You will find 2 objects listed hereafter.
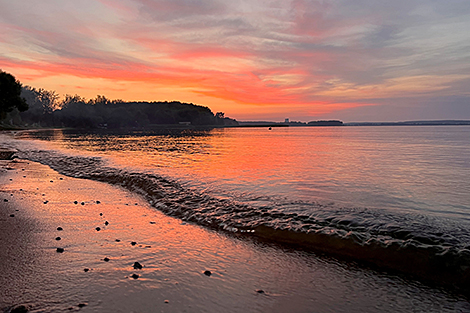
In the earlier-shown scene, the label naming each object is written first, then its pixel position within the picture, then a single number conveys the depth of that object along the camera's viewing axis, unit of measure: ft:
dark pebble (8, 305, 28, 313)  11.73
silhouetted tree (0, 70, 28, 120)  170.40
